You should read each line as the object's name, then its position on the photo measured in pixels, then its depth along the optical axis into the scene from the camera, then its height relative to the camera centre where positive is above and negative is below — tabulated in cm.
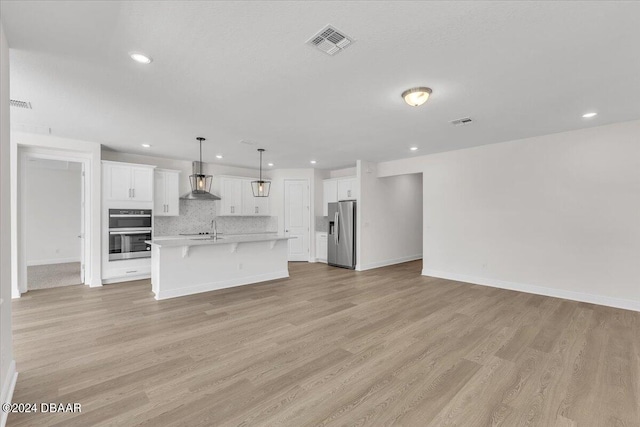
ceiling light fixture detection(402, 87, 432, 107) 293 +125
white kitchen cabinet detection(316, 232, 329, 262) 795 -92
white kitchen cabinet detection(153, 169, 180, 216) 617 +48
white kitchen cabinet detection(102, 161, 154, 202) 536 +64
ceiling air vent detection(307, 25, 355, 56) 203 +131
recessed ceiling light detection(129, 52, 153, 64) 232 +132
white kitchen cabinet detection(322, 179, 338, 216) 795 +61
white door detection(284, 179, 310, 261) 812 -2
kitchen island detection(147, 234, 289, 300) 450 -89
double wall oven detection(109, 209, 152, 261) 538 -38
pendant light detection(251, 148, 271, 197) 556 +63
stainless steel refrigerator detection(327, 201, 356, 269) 701 -54
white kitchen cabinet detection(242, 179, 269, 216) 763 +31
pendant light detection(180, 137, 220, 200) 501 +41
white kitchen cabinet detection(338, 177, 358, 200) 748 +69
